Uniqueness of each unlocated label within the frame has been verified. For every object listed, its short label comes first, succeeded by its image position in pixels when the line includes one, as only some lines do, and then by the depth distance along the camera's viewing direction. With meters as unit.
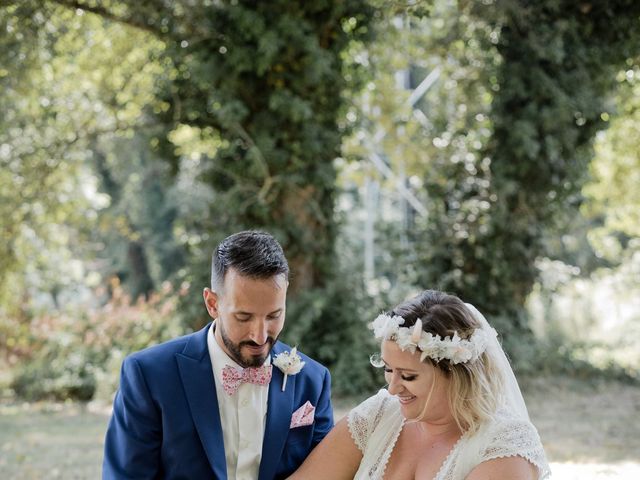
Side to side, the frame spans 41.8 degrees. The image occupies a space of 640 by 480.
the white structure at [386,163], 11.18
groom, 2.83
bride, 2.75
